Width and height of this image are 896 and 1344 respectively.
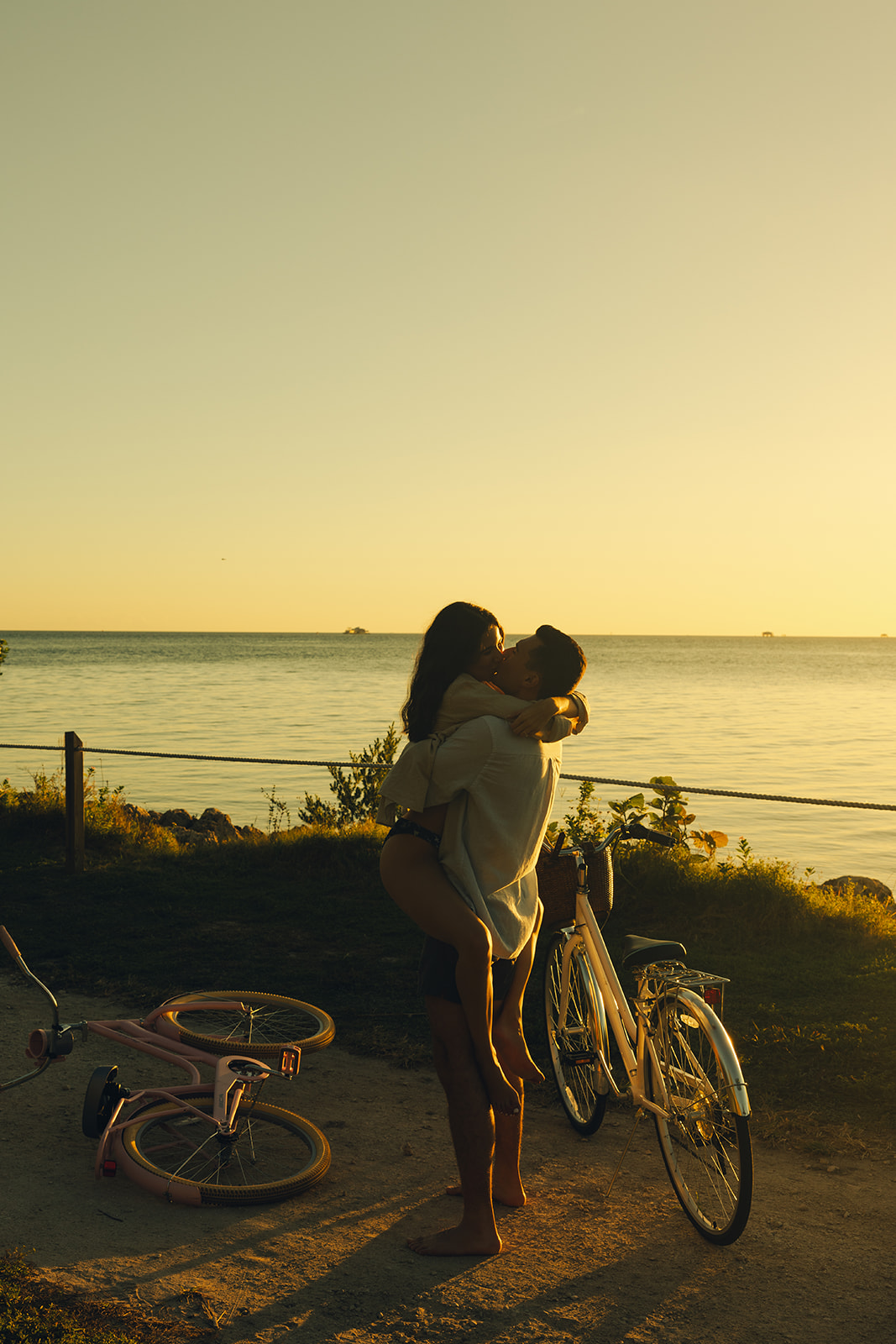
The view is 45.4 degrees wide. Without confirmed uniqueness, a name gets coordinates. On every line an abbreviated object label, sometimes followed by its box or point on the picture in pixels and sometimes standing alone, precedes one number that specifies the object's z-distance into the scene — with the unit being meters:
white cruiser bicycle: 3.43
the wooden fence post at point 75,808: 9.38
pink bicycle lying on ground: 3.83
